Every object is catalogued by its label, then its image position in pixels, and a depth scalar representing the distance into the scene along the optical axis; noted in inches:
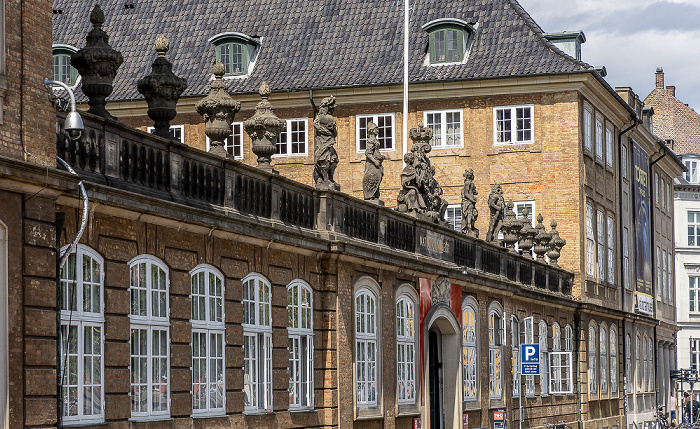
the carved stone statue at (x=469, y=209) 1298.0
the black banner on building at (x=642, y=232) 2081.7
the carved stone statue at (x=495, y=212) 1386.6
